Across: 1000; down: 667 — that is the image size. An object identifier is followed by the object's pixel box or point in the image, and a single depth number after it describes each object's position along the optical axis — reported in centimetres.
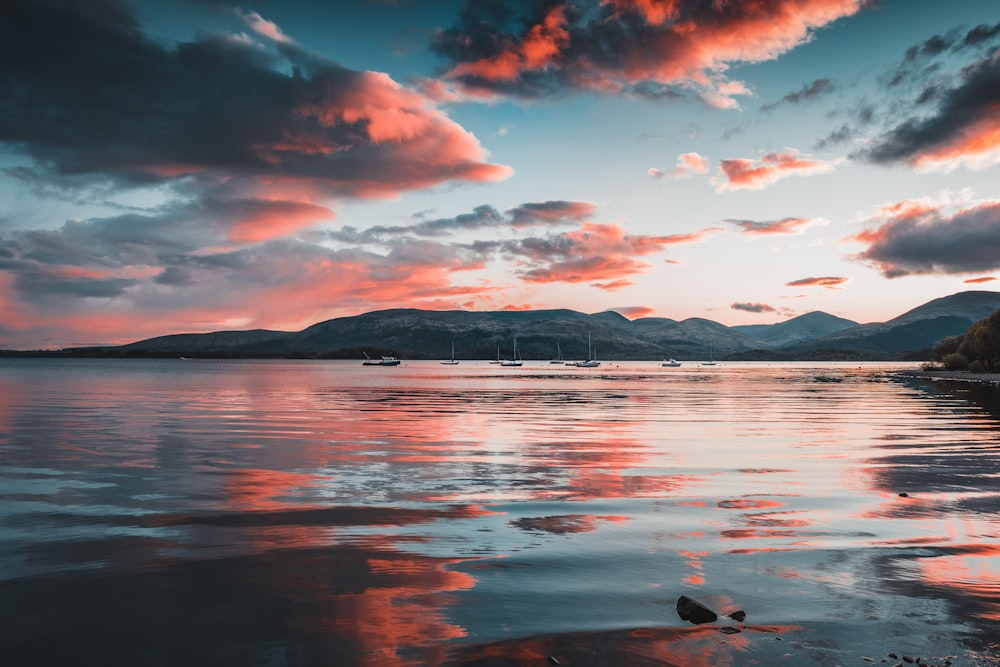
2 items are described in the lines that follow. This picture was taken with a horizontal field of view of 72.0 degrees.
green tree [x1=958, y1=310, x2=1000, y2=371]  14300
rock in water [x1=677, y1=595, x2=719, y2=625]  1104
